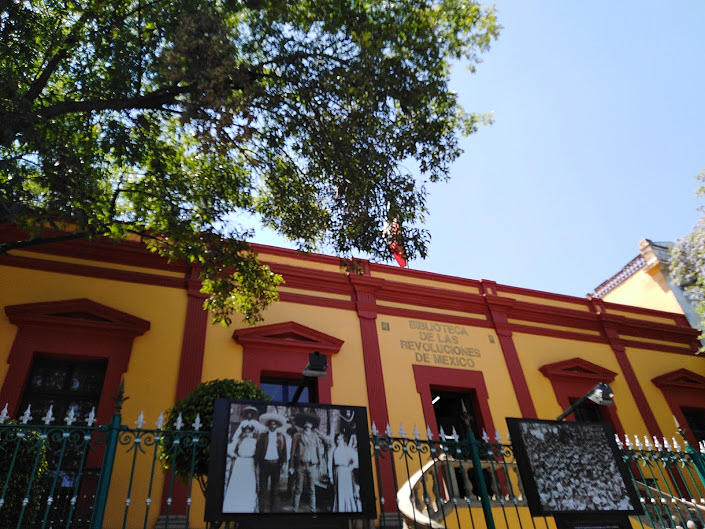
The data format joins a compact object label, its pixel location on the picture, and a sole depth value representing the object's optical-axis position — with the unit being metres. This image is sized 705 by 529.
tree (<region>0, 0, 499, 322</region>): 5.93
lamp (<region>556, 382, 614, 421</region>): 5.32
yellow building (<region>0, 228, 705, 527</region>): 7.93
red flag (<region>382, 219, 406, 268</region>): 7.16
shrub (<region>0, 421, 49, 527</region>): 4.48
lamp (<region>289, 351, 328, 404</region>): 4.50
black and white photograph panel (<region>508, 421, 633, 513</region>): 4.93
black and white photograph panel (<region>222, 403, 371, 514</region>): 3.99
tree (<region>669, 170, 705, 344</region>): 13.43
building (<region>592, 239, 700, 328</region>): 15.27
